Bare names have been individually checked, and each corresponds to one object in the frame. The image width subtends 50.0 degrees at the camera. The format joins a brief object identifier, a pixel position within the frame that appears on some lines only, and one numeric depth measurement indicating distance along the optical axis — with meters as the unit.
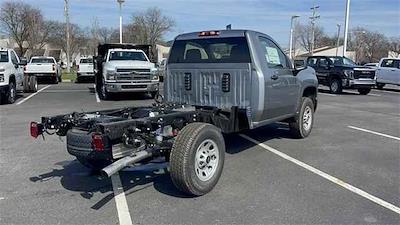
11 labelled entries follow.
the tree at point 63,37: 69.06
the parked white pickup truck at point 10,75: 14.77
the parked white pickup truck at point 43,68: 27.30
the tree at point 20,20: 59.95
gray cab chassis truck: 5.01
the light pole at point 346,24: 33.91
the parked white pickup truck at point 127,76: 16.22
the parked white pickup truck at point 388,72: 26.28
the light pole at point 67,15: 38.82
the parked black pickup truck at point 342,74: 22.12
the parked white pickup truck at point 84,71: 29.77
